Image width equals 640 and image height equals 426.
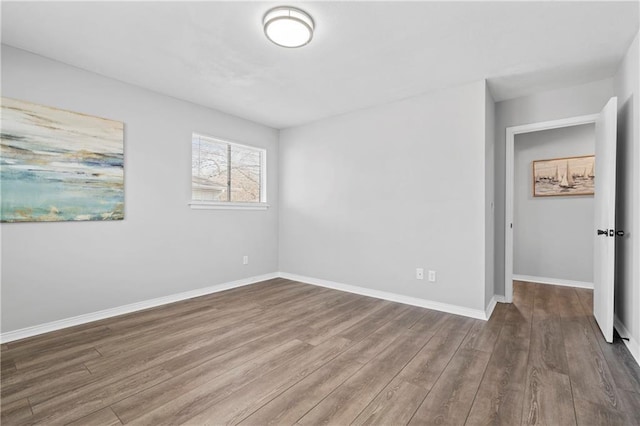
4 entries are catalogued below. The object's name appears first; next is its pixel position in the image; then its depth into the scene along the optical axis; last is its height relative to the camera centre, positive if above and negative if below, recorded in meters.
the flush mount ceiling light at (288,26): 2.03 +1.32
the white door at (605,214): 2.47 -0.01
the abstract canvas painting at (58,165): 2.51 +0.41
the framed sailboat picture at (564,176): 4.32 +0.55
